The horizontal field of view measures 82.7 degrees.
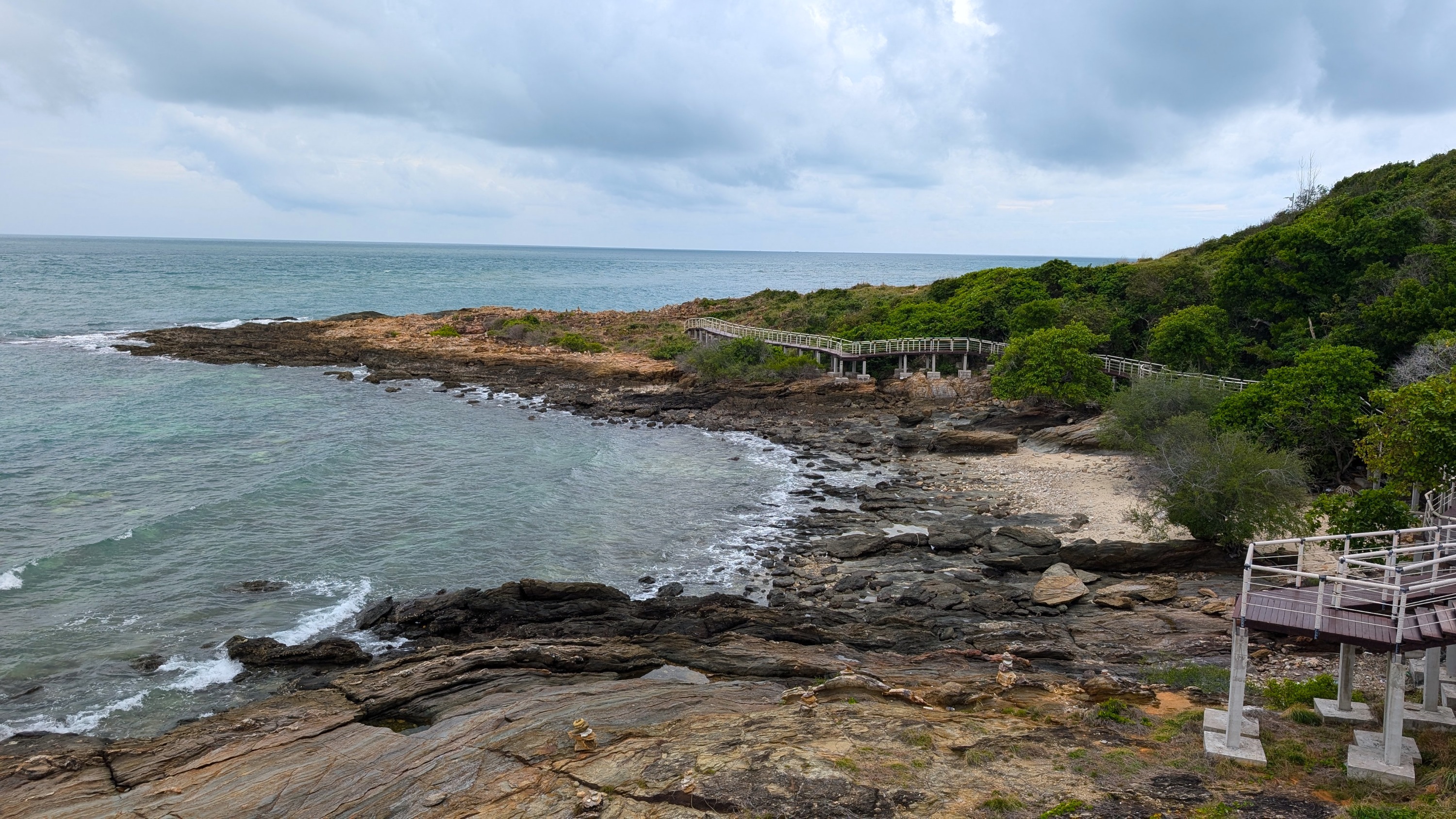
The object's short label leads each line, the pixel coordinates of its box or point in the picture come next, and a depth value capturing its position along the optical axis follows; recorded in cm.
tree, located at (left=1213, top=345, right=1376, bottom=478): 2819
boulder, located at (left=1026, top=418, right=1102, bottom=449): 3772
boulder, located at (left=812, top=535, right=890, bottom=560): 2725
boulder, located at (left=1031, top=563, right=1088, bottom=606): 2233
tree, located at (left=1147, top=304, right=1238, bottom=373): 4075
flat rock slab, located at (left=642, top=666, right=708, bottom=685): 1858
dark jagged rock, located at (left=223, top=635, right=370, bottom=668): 1984
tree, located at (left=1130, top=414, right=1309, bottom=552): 2350
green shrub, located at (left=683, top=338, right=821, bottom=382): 5397
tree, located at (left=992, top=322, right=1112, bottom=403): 4150
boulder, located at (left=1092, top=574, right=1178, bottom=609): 2164
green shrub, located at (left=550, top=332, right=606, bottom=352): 6850
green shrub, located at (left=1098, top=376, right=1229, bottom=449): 3322
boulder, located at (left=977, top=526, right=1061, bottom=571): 2516
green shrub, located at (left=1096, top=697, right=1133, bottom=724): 1390
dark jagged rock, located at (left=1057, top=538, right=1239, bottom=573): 2377
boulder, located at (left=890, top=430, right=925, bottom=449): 4044
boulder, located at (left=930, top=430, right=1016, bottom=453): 3894
